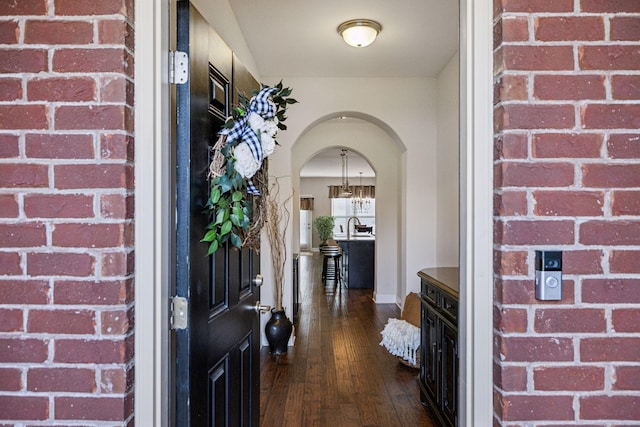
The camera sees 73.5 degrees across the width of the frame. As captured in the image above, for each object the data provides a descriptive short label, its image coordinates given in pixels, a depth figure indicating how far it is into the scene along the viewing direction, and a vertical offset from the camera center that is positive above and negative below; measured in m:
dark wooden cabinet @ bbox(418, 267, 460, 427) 2.35 -0.79
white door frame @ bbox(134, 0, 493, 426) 1.13 +0.00
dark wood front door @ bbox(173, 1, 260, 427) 1.29 -0.19
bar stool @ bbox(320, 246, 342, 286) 8.81 -1.01
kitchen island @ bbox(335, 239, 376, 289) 7.85 -0.90
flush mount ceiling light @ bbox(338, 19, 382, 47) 3.15 +1.39
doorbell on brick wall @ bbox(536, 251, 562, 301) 1.08 -0.15
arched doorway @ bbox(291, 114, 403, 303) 6.40 +0.84
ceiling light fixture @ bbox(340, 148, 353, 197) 9.52 +1.37
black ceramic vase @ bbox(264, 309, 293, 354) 4.02 -1.08
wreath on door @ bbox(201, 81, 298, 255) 1.40 +0.18
